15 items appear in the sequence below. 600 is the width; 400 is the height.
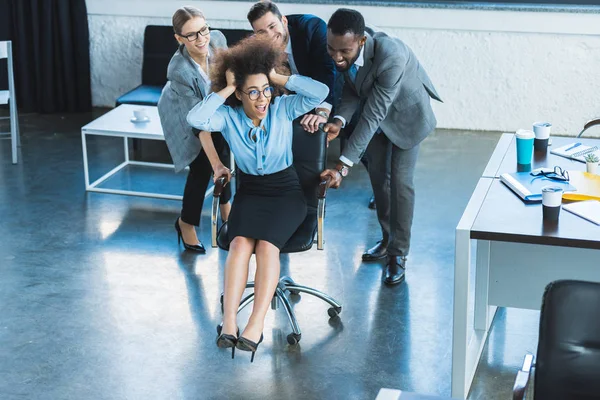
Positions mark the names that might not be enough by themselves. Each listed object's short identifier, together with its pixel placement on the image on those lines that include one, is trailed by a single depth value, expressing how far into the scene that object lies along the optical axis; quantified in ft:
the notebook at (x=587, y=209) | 10.11
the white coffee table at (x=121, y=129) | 17.54
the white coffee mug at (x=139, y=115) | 18.17
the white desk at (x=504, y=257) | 9.84
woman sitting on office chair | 11.77
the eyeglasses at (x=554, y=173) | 11.35
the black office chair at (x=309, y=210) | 12.09
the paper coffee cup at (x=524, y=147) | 11.89
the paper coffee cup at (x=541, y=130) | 12.44
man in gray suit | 12.21
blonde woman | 13.83
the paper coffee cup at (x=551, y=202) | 9.94
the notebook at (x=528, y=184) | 10.74
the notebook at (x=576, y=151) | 12.16
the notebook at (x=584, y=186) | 10.75
